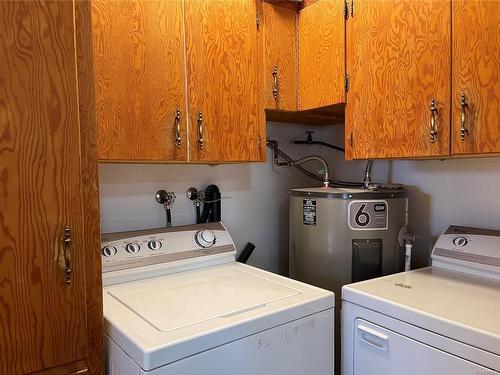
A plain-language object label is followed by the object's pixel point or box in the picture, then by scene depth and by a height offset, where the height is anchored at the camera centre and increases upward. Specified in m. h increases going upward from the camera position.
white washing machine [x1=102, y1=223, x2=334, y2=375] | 1.01 -0.45
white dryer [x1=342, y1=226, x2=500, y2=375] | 1.06 -0.46
